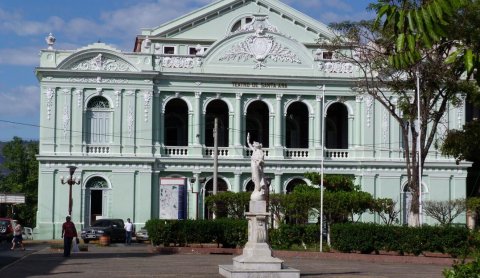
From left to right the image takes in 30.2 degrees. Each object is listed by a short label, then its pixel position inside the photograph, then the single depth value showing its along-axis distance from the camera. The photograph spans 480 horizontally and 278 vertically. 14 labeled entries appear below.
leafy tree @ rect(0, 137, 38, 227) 87.88
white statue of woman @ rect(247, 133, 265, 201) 24.25
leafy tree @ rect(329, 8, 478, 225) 38.25
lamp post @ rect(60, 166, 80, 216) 47.50
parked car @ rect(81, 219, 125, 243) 47.78
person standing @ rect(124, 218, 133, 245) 47.12
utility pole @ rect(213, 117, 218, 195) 49.15
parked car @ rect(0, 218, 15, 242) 50.91
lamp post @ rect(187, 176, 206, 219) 51.81
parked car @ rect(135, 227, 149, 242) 50.50
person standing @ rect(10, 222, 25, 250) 41.28
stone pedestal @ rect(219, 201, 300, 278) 22.98
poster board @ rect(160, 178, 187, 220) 45.12
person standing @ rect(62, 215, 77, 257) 33.97
